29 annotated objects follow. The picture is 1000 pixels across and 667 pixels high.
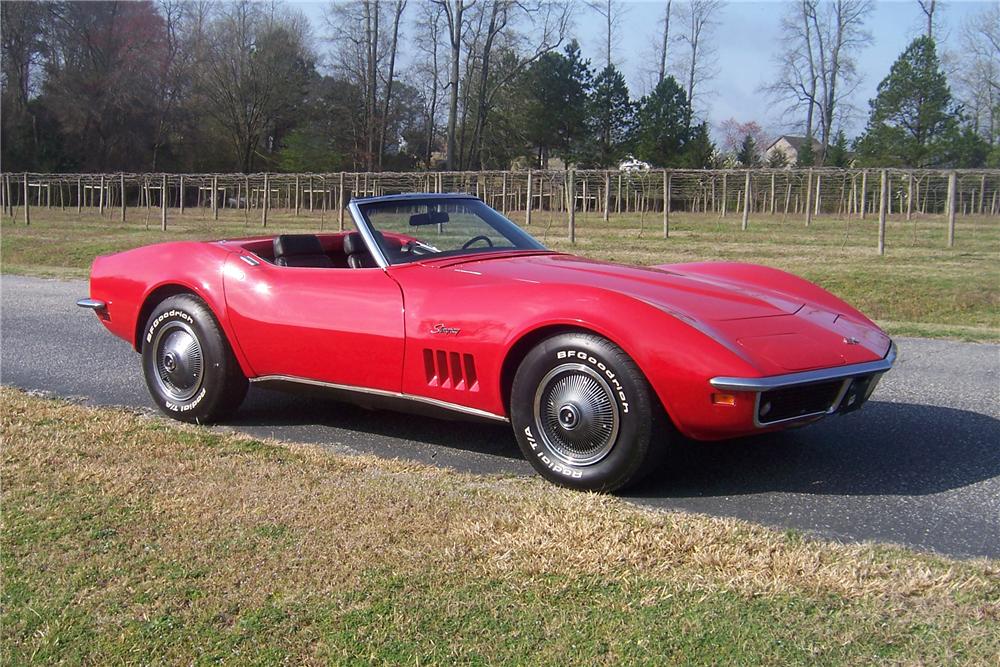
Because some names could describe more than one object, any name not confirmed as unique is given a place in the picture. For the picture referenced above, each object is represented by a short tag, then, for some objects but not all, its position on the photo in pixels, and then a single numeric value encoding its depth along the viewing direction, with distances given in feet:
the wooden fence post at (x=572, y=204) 70.18
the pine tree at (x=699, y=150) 187.62
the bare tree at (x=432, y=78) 183.83
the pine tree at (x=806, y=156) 189.41
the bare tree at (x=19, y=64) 187.83
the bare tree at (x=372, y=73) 190.19
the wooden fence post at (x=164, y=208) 94.02
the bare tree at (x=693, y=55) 206.69
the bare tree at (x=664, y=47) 206.28
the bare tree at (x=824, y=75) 193.47
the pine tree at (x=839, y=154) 179.22
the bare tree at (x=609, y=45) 203.45
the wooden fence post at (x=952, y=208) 66.89
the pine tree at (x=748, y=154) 210.79
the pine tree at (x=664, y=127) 191.21
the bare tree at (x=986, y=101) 166.30
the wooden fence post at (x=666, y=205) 77.05
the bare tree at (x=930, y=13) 171.37
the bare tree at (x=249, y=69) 207.51
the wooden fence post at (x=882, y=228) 63.05
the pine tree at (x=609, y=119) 197.88
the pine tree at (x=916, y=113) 157.69
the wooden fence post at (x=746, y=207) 82.98
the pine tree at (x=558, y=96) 194.59
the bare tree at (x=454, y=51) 170.50
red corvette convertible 12.51
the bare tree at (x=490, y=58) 179.42
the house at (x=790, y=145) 209.87
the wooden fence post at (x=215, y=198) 113.18
